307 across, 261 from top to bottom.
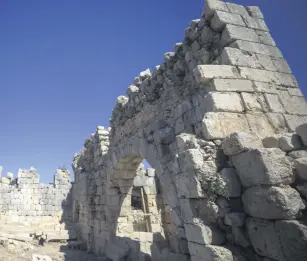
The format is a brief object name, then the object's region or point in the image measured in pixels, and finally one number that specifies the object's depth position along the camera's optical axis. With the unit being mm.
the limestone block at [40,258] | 6841
